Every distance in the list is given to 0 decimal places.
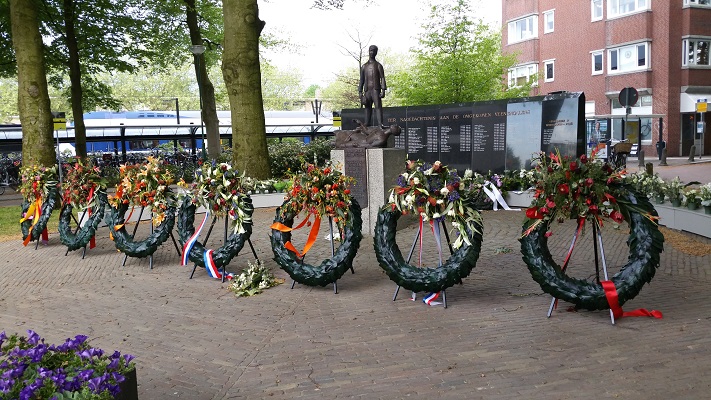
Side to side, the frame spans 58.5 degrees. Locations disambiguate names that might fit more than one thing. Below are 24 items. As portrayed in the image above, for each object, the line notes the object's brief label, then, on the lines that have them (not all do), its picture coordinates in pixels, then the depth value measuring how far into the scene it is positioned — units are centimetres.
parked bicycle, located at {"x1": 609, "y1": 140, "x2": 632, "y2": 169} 2492
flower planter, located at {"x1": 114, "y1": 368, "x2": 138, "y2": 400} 381
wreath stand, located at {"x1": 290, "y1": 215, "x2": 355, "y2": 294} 805
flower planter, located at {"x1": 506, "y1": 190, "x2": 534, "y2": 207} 1499
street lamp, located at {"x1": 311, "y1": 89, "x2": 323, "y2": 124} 3838
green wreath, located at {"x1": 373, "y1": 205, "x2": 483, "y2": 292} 705
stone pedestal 1181
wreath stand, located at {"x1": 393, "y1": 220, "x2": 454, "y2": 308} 748
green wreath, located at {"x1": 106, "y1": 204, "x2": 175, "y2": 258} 998
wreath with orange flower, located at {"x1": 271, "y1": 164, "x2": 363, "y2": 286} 802
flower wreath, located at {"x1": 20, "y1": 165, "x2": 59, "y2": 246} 1228
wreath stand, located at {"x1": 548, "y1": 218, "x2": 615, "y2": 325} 654
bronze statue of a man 1220
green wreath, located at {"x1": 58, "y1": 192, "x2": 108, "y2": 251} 1102
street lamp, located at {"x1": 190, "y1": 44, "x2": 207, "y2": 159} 2131
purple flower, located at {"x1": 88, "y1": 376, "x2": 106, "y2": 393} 345
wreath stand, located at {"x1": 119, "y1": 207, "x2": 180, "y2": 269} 1000
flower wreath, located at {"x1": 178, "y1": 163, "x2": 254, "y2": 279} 890
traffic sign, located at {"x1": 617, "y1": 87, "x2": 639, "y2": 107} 1662
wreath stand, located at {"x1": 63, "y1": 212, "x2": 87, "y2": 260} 1111
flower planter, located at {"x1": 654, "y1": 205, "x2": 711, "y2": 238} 1075
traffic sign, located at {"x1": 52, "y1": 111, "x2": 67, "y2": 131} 1711
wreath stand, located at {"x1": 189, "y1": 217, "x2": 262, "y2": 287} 890
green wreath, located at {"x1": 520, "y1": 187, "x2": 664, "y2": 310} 630
